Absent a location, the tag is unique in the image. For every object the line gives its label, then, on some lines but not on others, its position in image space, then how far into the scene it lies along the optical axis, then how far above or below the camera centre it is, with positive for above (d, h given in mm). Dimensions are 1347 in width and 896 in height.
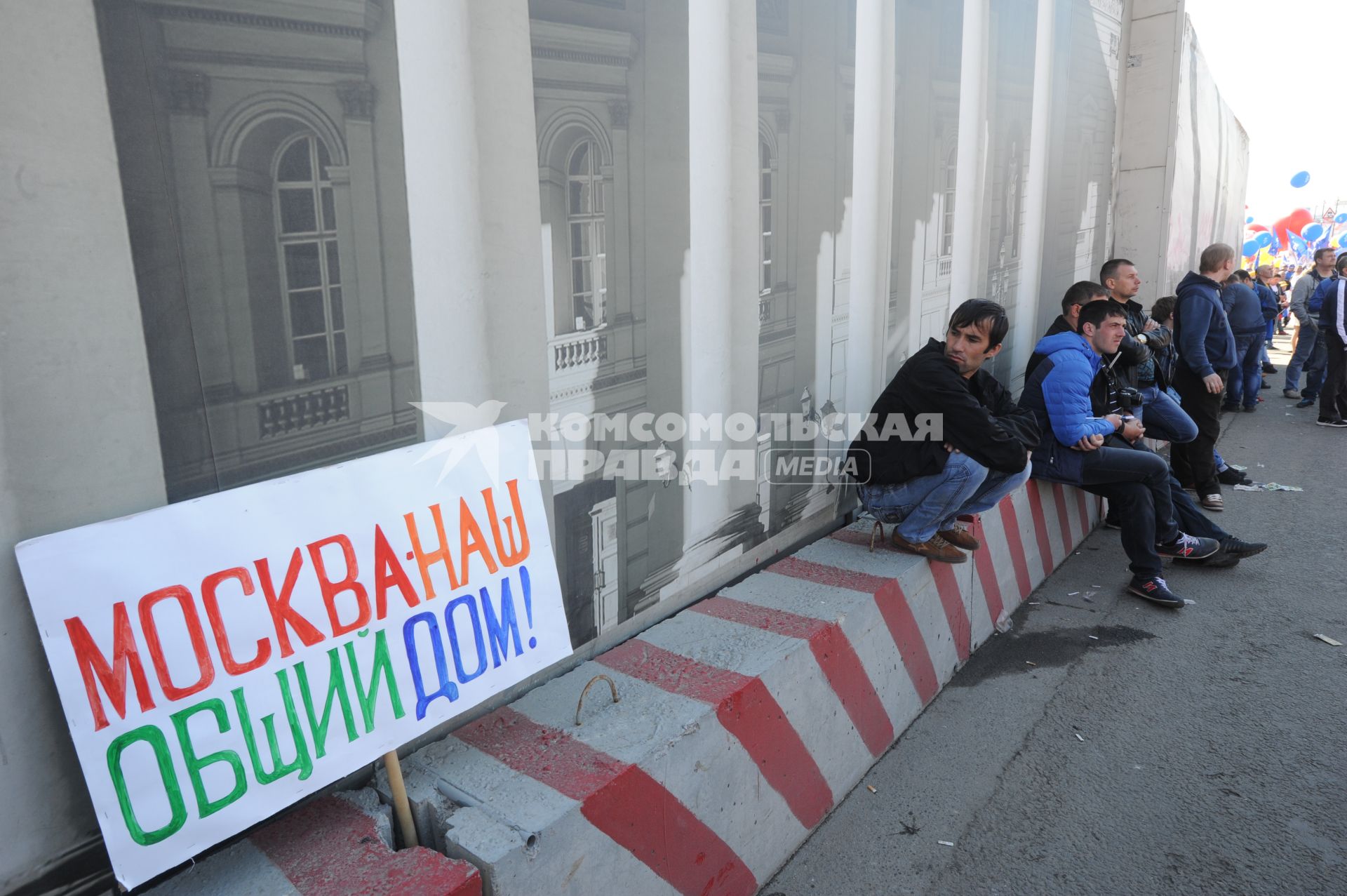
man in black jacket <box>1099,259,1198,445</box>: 6344 -762
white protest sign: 1827 -782
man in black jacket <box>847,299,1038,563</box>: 4207 -805
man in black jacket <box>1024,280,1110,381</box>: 6238 -245
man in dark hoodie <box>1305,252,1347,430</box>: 9516 -865
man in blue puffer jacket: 5266 -1105
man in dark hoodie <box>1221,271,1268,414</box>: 9414 -834
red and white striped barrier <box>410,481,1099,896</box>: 2416 -1395
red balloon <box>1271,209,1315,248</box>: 26812 +1026
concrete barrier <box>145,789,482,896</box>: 2090 -1355
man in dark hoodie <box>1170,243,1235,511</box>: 7039 -789
